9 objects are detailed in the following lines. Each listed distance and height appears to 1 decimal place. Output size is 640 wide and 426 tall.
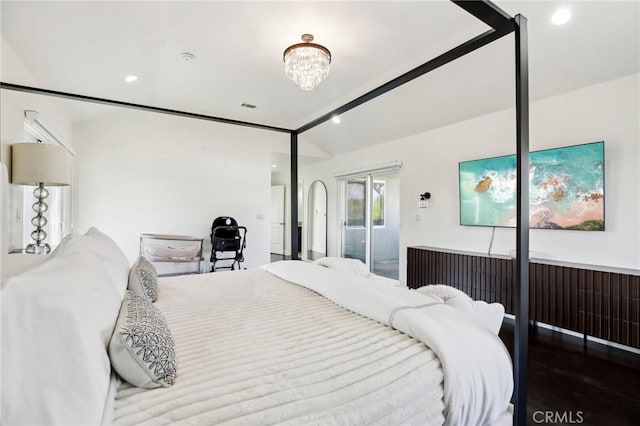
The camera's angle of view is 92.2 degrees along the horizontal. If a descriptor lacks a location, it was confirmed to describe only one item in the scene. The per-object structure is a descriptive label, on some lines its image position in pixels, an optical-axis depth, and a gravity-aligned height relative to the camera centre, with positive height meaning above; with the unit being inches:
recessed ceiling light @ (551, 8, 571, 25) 88.7 +58.2
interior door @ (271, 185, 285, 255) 319.3 -5.9
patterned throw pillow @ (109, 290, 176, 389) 35.0 -16.5
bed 27.2 -20.5
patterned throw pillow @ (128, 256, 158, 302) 63.2 -14.6
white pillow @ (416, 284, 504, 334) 60.7 -19.4
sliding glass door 229.0 -5.5
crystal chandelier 97.9 +49.3
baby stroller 203.0 -18.2
